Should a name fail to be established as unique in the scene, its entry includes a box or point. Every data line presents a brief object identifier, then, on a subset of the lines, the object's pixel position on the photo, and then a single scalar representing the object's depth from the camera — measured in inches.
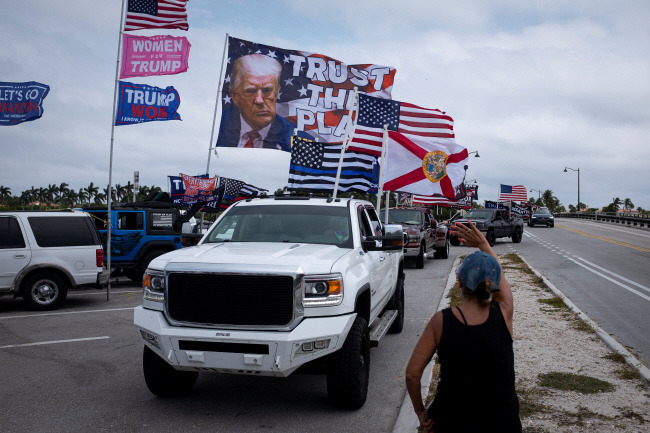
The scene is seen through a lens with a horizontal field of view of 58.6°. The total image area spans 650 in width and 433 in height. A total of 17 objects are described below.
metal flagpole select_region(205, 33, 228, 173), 775.1
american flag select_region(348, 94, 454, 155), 545.0
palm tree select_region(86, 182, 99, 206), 6117.1
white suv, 433.4
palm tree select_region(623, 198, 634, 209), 5915.8
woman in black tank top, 110.0
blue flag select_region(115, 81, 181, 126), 503.2
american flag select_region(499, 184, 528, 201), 2036.2
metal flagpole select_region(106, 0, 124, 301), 500.6
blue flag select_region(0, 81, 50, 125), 514.3
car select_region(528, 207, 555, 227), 2143.2
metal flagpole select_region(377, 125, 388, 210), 492.2
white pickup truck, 187.5
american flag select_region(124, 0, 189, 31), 554.9
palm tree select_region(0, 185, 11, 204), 5964.6
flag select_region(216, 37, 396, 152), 816.3
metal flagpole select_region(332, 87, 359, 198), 486.6
